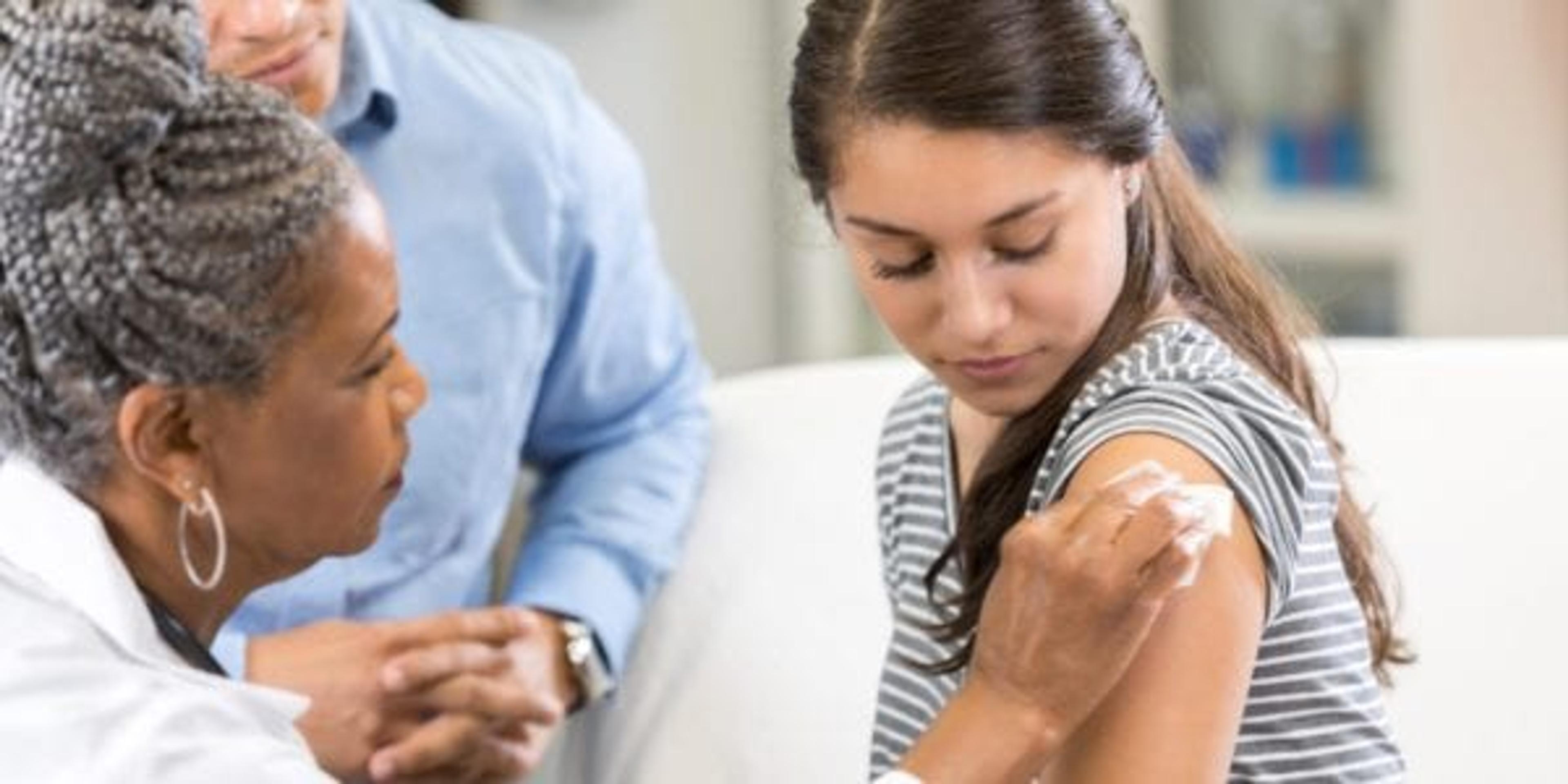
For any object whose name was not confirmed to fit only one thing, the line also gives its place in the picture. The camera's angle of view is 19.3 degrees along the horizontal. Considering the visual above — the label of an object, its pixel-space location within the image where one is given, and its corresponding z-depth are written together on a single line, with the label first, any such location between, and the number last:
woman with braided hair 2.26
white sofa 2.91
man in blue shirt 2.90
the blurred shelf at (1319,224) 4.17
